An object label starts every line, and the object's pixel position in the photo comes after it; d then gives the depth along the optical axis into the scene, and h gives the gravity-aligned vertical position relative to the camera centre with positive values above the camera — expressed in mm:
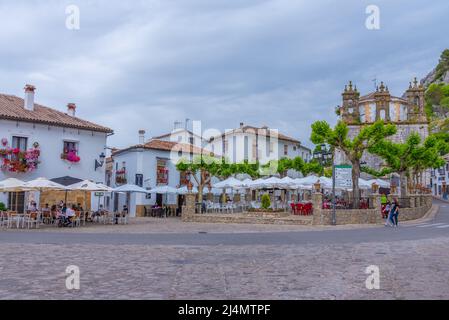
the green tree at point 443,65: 110000 +34872
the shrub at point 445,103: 91494 +20692
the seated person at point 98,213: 24981 -1027
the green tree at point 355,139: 25109 +3555
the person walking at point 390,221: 21781 -1296
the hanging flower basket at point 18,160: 25884 +2269
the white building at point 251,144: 55844 +7091
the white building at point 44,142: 26297 +3637
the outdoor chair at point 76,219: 21688 -1185
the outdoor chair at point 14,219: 20328 -1127
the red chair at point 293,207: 29766 -765
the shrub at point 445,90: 94425 +24224
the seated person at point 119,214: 24794 -1079
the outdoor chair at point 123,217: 24916 -1254
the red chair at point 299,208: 28730 -804
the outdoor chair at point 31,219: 20464 -1135
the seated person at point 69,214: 21297 -926
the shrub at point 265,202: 27719 -380
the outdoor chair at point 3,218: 21050 -1177
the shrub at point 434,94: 100938 +24877
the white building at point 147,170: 37031 +2391
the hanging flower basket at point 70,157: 28953 +2706
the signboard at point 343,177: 22484 +1042
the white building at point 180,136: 47031 +6831
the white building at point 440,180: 69750 +2861
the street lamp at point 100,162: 30812 +2512
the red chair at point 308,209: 28125 -848
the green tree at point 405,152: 30078 +3196
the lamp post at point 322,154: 24784 +2519
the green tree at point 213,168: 33406 +2360
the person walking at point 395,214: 21550 -905
